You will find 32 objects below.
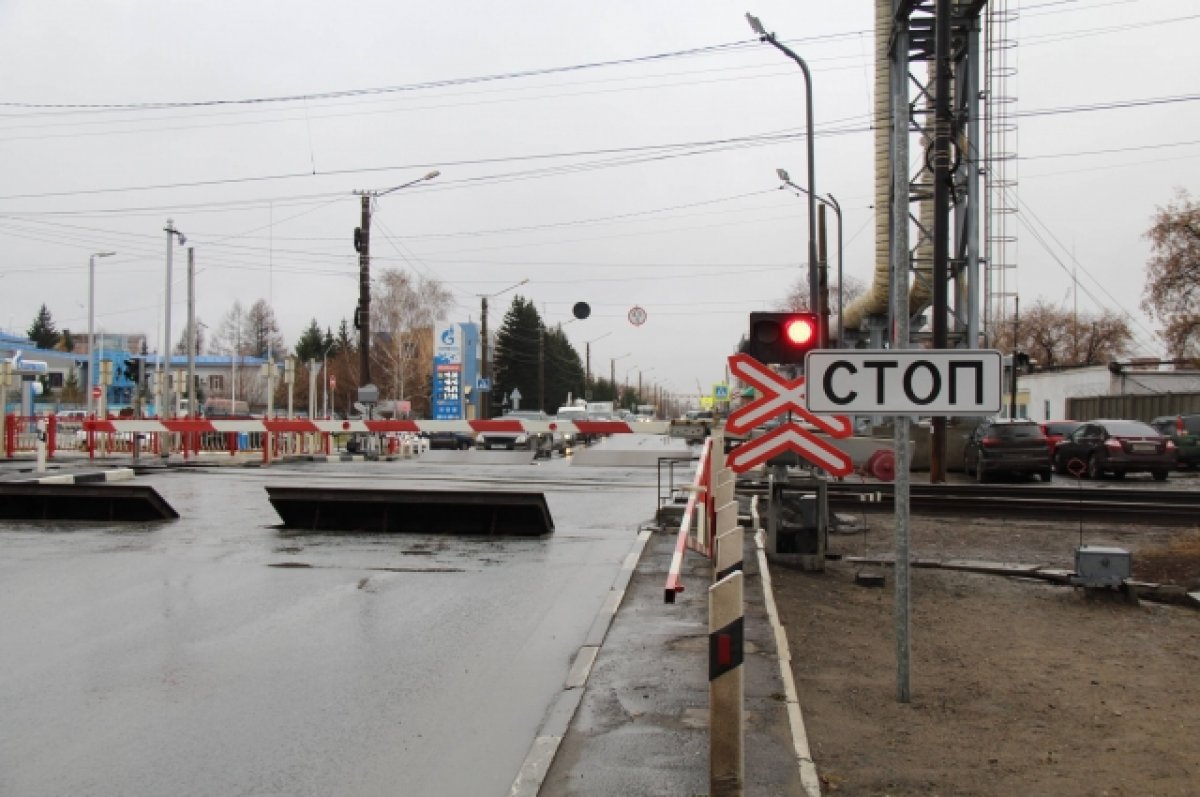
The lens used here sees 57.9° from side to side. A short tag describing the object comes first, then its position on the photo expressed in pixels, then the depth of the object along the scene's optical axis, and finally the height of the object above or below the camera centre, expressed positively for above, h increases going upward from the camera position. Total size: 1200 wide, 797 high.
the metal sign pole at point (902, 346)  6.50 +0.43
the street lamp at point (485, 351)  55.09 +3.14
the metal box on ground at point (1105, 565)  10.89 -1.49
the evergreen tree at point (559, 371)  109.31 +4.37
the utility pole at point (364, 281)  33.00 +4.01
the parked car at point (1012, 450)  26.09 -0.82
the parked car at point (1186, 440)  32.62 -0.67
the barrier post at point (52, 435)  31.67 -0.75
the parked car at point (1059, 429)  34.66 -0.39
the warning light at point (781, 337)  10.20 +0.73
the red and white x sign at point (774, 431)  10.91 -0.13
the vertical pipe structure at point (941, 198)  19.53 +4.28
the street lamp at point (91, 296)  49.84 +5.29
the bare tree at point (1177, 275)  47.75 +6.37
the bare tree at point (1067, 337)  78.94 +5.98
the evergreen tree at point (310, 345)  127.25 +8.01
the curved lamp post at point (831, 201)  33.56 +7.41
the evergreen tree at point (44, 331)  136.38 +9.91
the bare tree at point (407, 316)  78.69 +7.09
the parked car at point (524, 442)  38.41 -1.04
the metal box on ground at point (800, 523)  11.98 -1.21
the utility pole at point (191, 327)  32.91 +2.90
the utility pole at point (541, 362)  66.88 +3.18
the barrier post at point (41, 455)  24.17 -1.03
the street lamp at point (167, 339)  33.47 +2.48
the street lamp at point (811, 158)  23.80 +6.71
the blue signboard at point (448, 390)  47.41 +0.98
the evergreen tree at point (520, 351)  103.94 +5.90
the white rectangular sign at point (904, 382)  6.21 +0.20
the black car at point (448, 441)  44.34 -1.18
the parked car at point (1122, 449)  27.94 -0.84
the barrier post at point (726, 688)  4.52 -1.17
